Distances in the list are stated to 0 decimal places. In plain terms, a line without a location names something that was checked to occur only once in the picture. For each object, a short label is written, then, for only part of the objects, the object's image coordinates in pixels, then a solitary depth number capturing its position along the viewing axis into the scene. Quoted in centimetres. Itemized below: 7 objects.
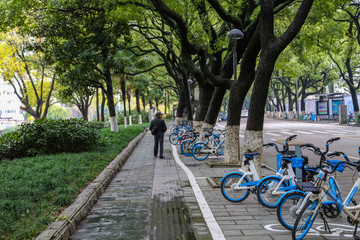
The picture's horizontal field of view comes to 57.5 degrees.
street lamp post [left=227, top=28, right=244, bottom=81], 859
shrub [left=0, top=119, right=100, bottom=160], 1075
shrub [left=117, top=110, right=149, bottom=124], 4059
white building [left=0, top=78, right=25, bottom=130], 7572
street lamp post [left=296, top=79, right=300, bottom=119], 4546
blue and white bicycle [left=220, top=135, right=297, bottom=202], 565
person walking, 1175
